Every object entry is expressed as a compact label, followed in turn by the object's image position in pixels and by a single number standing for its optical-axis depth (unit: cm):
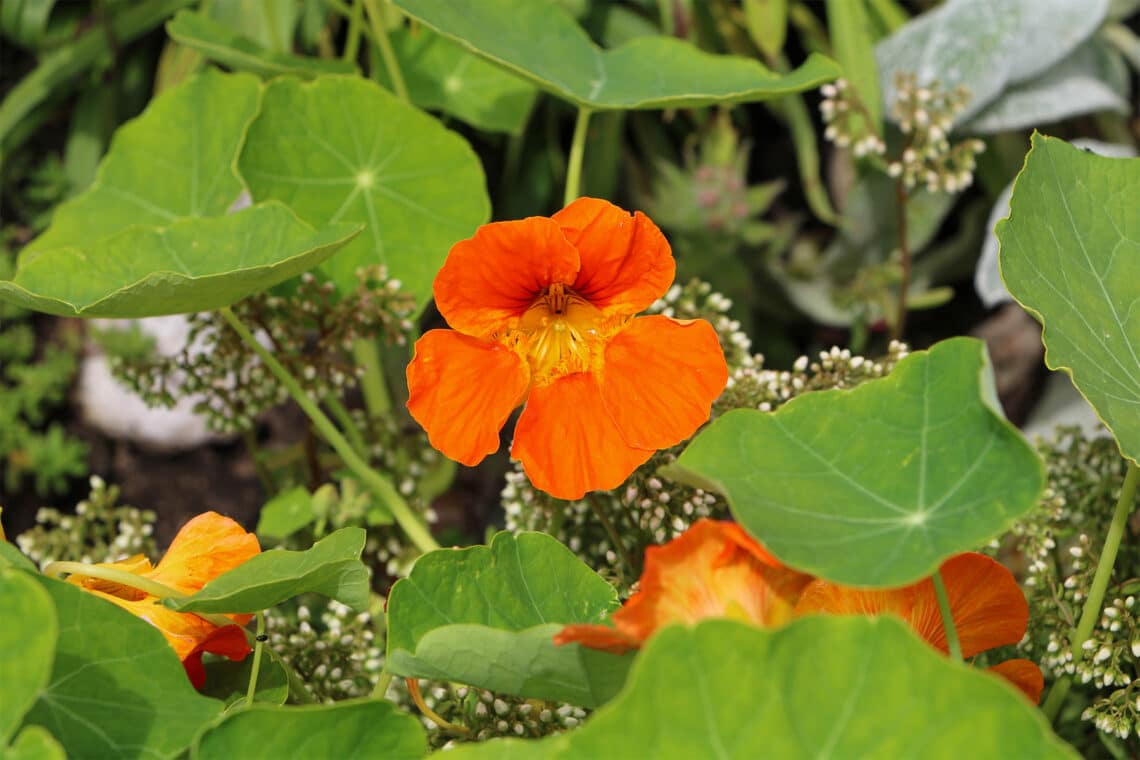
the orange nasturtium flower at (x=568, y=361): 68
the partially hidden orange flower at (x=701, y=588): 63
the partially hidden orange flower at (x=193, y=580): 66
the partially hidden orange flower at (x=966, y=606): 65
